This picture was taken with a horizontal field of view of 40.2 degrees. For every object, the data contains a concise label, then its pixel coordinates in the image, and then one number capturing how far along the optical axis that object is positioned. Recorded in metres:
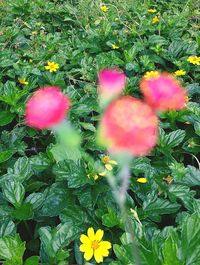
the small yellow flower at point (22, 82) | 0.52
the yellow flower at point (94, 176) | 0.33
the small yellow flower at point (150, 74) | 0.53
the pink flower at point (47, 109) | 0.08
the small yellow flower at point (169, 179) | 0.37
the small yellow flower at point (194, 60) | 0.57
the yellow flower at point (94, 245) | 0.29
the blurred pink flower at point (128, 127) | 0.08
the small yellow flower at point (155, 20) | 0.73
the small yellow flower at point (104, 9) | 0.77
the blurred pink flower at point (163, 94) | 0.09
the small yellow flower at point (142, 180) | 0.36
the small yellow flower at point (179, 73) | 0.55
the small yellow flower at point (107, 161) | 0.34
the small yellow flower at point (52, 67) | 0.56
